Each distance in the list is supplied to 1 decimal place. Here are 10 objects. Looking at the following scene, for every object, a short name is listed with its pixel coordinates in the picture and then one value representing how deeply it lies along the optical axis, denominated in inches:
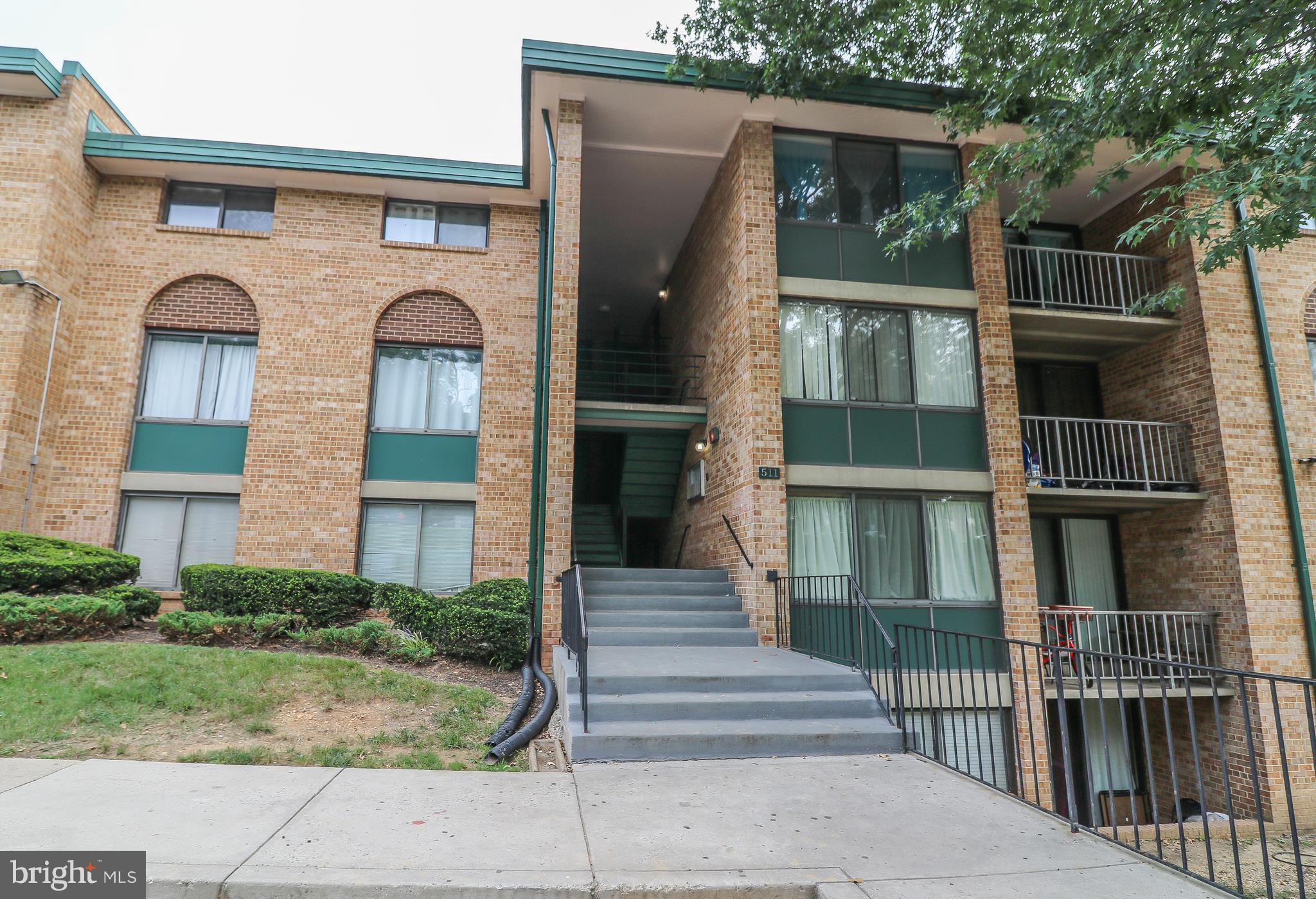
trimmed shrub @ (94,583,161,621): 343.6
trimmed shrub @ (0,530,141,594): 327.0
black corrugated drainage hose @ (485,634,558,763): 233.5
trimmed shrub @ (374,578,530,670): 343.6
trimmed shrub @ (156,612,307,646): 320.8
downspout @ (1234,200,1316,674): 400.8
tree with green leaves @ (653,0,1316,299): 260.4
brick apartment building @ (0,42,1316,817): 393.1
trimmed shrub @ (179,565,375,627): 357.7
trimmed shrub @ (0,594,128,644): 293.6
